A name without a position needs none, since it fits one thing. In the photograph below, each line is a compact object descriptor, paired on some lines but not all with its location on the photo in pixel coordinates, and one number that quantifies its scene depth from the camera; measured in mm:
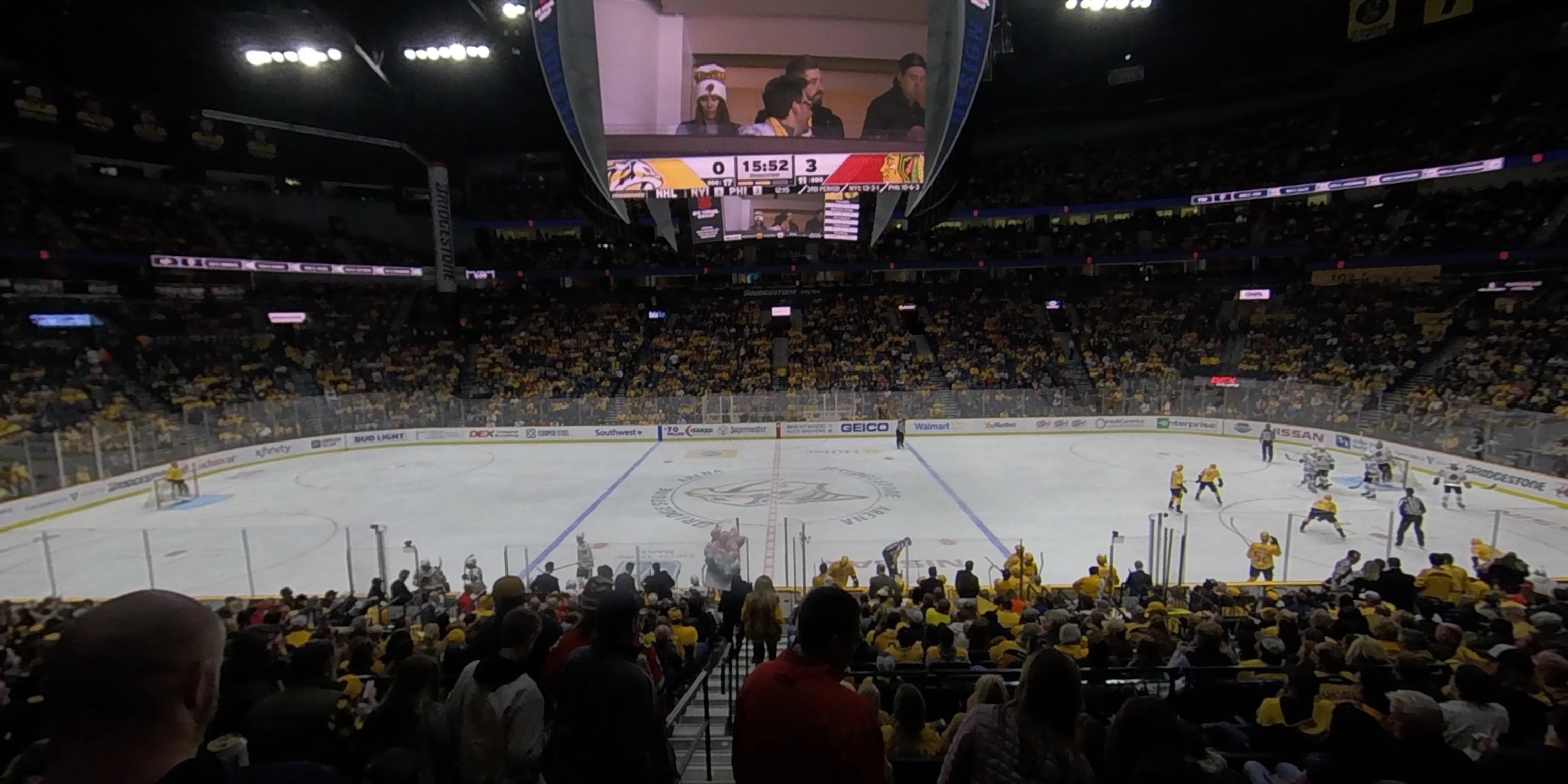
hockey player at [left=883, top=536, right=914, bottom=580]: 10062
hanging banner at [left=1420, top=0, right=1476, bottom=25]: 22844
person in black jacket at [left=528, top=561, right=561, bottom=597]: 8484
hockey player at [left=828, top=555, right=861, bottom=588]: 9906
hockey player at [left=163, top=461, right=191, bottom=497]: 17734
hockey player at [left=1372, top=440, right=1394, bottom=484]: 16734
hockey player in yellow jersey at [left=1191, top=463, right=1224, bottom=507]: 15391
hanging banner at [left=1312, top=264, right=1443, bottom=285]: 27625
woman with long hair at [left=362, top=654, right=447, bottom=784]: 2801
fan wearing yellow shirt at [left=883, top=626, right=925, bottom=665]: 5738
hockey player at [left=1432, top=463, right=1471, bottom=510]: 14906
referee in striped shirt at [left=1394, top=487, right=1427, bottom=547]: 11273
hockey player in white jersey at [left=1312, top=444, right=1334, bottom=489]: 16656
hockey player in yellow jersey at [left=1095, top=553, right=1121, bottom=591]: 8977
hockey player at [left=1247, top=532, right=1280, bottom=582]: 10250
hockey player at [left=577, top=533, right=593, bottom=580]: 10180
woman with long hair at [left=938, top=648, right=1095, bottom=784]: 2125
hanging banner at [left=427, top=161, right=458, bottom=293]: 30125
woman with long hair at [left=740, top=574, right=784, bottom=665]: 5668
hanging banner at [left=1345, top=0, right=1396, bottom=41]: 23609
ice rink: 11234
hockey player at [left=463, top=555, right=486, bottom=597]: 9164
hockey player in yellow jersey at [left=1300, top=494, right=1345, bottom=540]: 11548
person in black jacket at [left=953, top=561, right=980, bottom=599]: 8367
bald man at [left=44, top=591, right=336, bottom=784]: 1094
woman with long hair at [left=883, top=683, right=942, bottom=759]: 3465
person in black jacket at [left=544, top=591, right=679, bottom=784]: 2455
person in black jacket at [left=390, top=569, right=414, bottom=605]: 8732
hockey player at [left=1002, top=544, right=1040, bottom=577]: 9383
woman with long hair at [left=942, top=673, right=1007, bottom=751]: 3299
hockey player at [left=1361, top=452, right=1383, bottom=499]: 16531
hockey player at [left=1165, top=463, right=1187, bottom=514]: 14727
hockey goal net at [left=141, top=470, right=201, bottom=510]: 17578
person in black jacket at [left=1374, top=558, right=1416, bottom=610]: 7359
